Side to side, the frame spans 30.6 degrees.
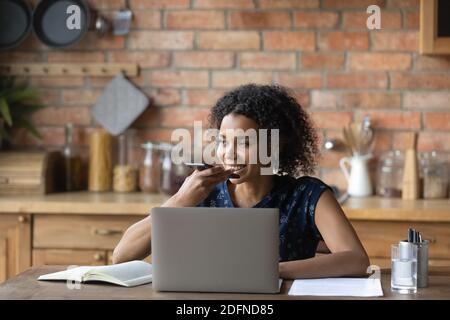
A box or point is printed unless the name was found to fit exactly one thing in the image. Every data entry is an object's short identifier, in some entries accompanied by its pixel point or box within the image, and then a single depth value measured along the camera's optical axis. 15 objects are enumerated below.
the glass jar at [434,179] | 3.79
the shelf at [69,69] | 4.04
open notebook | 2.03
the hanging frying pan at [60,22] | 4.02
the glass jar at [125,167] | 3.97
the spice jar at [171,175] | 3.81
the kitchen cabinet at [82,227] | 3.39
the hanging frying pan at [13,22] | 4.05
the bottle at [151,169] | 3.95
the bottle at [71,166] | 4.01
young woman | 2.29
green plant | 3.94
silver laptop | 1.86
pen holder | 2.02
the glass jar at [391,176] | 3.83
